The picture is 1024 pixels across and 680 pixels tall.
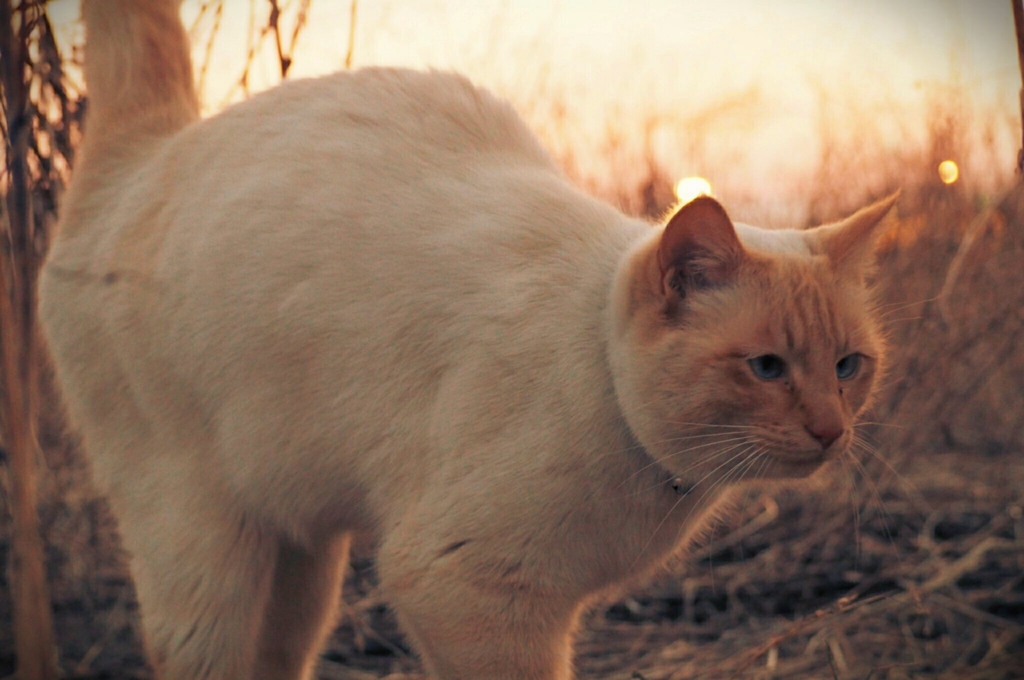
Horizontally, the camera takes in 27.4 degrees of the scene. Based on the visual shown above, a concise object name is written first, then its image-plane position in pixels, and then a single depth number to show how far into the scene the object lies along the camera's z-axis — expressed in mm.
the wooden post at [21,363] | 776
